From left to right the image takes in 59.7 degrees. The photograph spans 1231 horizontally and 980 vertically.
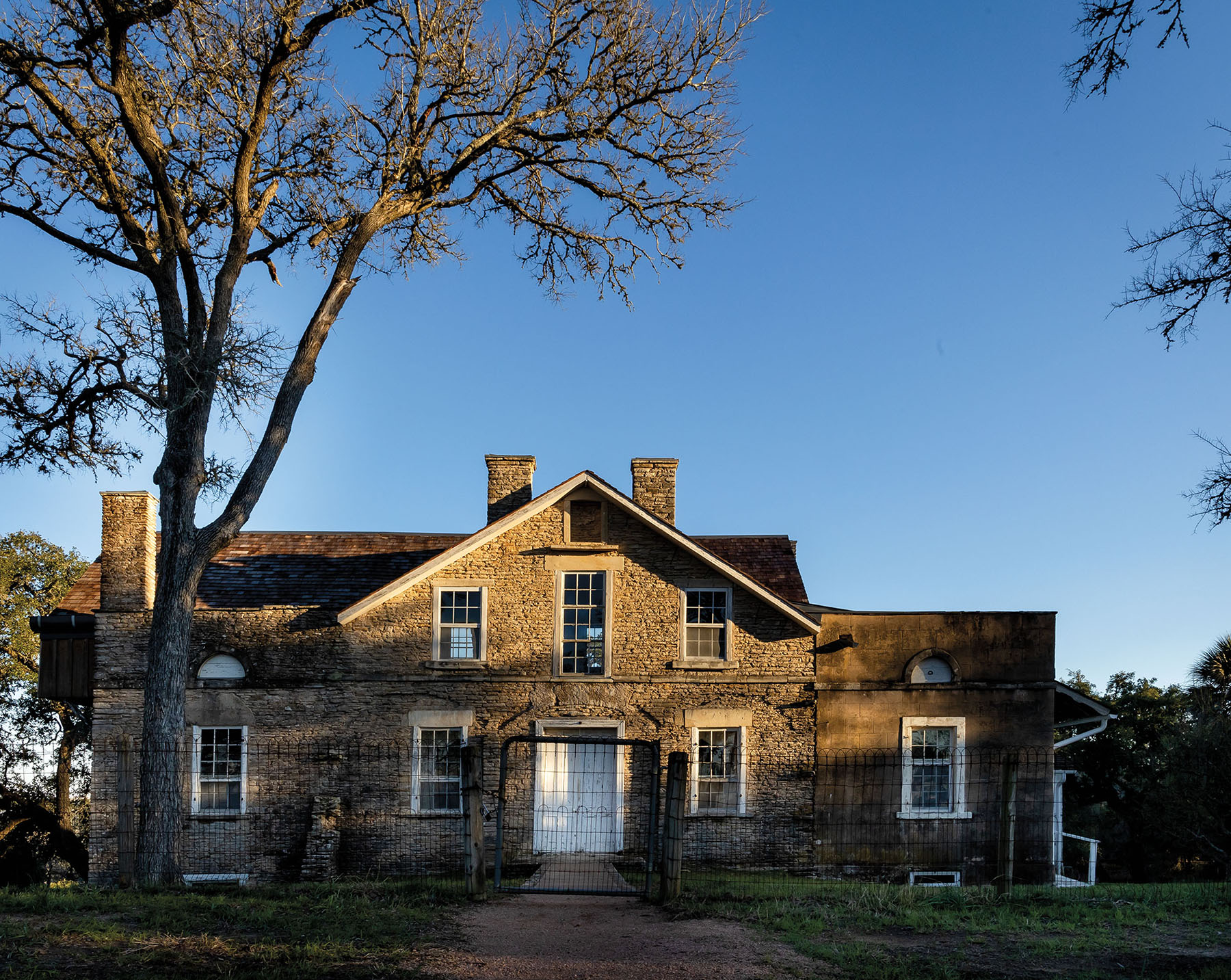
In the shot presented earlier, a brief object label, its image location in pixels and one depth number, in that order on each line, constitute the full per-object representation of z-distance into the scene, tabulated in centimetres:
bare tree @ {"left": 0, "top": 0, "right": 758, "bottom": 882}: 1501
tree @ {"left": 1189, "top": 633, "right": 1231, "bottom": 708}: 3241
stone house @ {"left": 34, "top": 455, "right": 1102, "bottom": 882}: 1977
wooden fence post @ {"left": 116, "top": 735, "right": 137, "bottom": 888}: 1225
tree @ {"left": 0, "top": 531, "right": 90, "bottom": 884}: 3197
